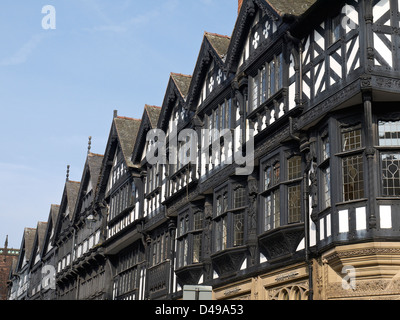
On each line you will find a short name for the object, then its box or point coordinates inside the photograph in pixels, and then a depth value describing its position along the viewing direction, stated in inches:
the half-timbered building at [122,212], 1298.0
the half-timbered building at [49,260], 2026.3
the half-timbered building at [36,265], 2242.9
